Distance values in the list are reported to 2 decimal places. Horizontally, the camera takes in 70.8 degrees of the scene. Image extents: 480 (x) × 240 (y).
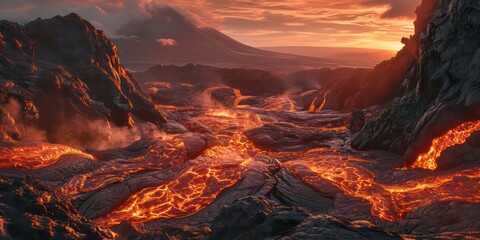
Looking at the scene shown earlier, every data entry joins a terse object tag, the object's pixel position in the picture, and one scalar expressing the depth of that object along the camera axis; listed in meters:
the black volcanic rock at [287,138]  26.32
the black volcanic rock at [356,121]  30.21
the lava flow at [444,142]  15.57
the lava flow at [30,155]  15.15
